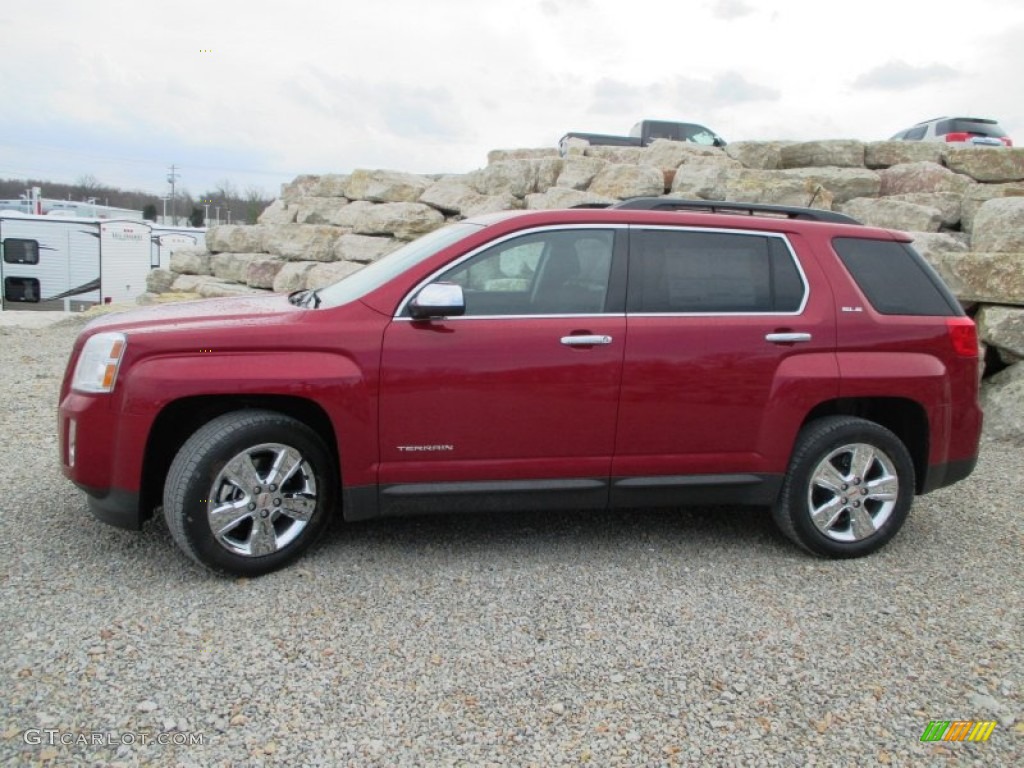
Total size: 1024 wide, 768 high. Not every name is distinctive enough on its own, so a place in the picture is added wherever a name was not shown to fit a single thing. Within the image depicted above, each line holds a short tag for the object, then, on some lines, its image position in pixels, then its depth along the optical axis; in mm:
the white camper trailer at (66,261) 22969
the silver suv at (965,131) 17297
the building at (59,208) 28578
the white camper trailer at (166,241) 27281
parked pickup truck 22609
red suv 3725
